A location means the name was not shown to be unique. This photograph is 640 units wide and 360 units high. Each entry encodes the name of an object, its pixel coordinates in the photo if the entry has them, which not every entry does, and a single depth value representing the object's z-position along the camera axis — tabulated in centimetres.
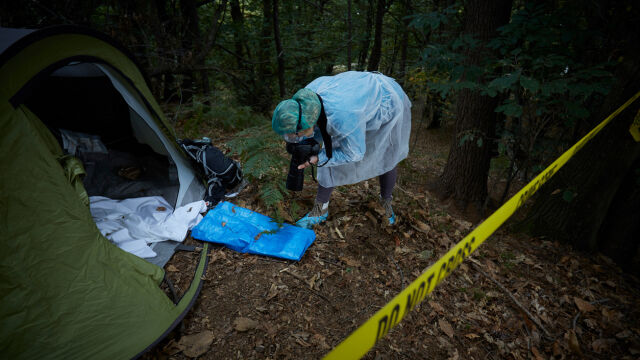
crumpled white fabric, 259
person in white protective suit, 201
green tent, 154
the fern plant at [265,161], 290
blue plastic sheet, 255
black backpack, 331
